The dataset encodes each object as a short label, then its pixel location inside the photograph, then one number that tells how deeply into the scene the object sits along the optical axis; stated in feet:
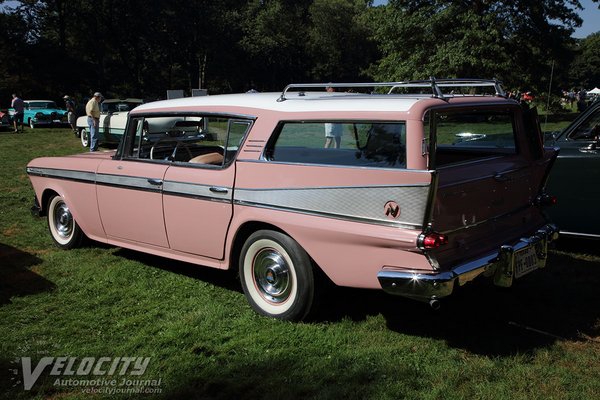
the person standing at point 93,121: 49.52
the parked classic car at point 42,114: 82.23
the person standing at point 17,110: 75.58
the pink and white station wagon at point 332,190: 11.14
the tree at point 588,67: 254.35
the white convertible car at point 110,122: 51.72
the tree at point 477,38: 83.25
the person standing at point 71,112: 73.10
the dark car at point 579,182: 18.39
